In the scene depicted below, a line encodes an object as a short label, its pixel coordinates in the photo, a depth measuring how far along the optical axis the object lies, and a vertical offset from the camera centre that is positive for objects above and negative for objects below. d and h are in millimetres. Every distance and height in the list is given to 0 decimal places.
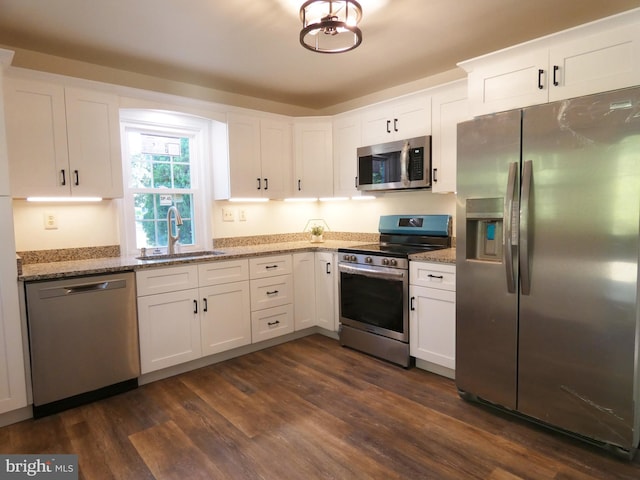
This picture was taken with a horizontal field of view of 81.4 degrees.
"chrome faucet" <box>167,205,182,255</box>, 3318 -123
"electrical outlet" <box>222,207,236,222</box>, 3818 +44
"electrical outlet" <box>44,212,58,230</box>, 2809 +12
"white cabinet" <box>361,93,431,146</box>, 3137 +861
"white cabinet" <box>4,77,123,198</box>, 2473 +583
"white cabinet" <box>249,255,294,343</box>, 3383 -732
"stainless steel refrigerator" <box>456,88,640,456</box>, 1820 -272
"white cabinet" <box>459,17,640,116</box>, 1930 +836
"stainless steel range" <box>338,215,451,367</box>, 2986 -583
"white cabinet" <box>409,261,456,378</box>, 2689 -754
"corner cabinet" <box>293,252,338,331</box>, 3617 -717
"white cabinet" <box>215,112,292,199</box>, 3568 +612
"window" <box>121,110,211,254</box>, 3248 +404
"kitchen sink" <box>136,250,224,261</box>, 3090 -311
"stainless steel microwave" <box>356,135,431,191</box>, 3115 +453
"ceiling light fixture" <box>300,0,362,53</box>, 1941 +1112
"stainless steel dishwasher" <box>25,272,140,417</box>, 2338 -782
